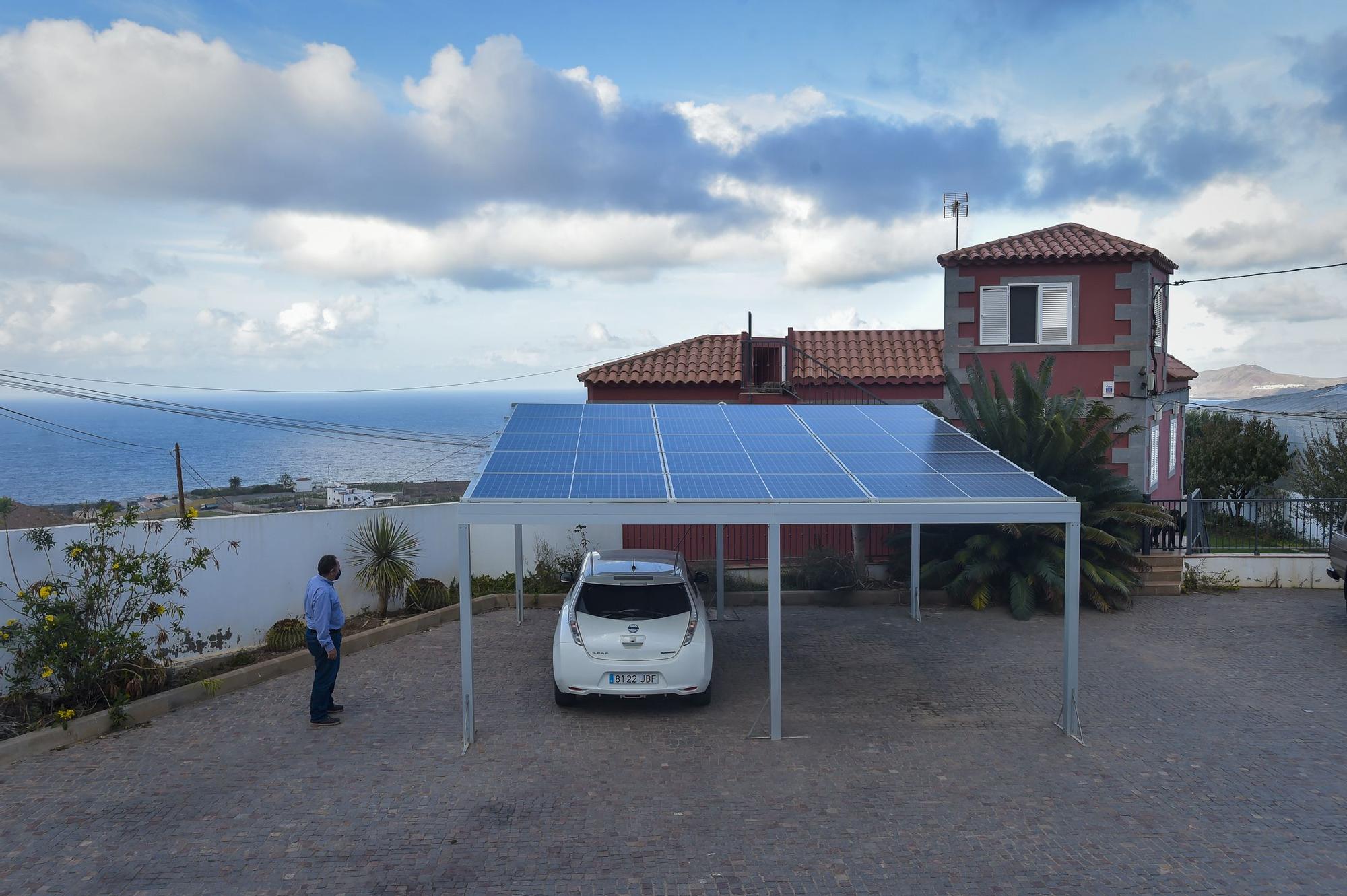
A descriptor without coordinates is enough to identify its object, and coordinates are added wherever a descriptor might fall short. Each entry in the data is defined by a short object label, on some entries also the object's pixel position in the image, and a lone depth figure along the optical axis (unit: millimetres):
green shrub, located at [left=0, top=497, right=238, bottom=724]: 8422
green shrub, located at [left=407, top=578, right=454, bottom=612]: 13508
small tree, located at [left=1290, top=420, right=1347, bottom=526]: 28438
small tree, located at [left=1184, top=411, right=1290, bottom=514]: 31703
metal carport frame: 8250
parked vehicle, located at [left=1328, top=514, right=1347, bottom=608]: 13594
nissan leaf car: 8945
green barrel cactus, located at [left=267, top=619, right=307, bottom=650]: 11250
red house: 17797
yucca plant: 13203
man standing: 8844
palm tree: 14164
